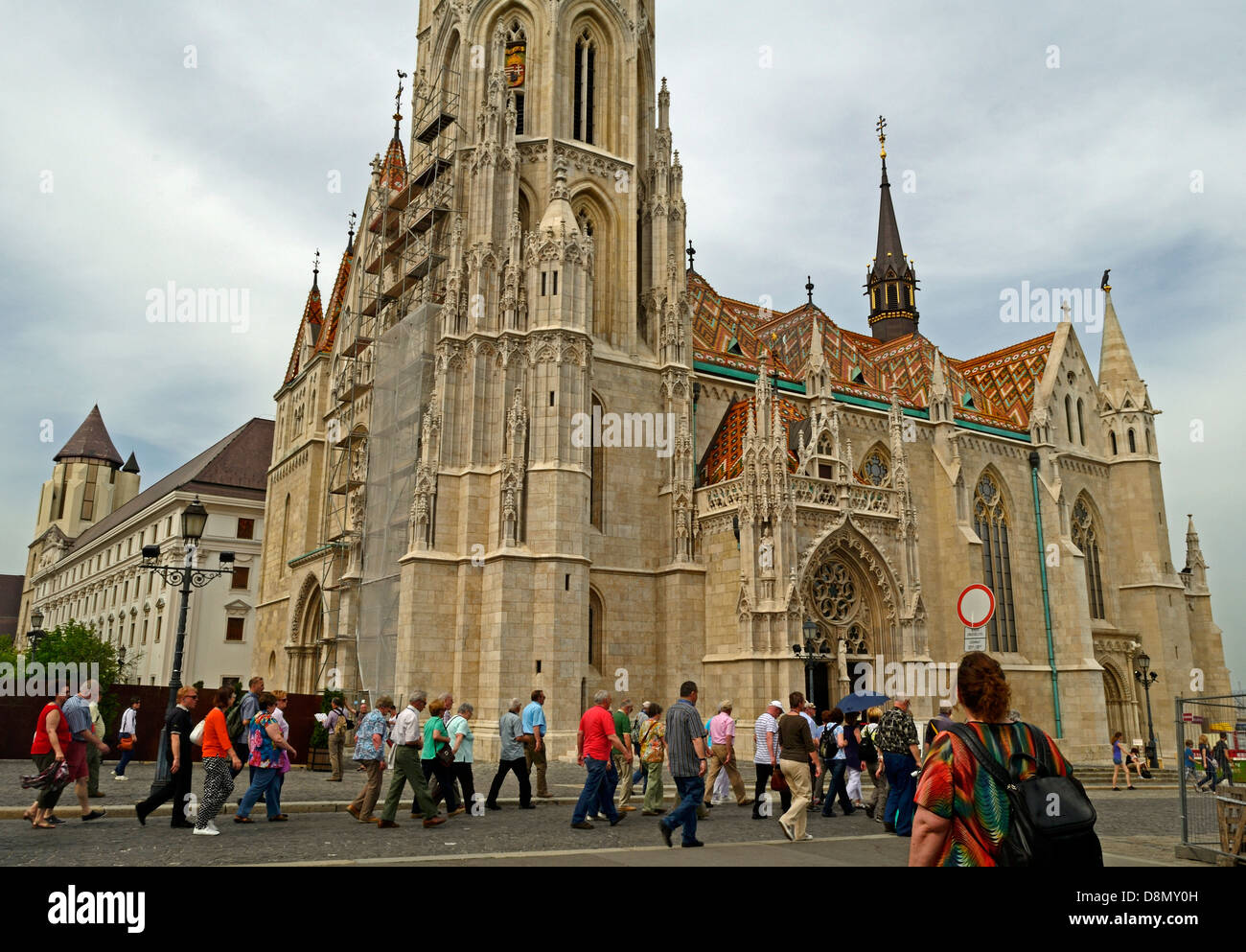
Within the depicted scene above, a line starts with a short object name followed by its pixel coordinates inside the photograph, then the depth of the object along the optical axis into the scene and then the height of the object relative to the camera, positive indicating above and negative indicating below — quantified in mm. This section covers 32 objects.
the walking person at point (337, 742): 17484 -1212
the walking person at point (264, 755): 11047 -941
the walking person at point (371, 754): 11633 -968
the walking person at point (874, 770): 13398 -1369
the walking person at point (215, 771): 10336 -1016
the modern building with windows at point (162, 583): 46250 +5957
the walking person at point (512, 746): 13570 -1003
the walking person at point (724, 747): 14070 -1072
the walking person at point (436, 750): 12359 -974
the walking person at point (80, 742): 11203 -774
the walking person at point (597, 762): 11695 -1071
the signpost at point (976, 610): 10508 +686
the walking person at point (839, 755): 14305 -1235
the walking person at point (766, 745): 13773 -1024
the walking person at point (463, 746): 12594 -947
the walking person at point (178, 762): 10836 -970
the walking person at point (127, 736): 16148 -1042
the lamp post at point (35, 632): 31386 +1467
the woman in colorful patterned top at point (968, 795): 3934 -498
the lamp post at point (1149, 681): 31656 -274
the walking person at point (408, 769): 11312 -1101
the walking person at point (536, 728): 14043 -786
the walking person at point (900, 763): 11445 -1070
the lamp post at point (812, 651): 26312 +615
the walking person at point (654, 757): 13352 -1153
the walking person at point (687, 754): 9850 -843
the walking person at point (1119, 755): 23531 -1998
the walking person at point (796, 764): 10555 -1042
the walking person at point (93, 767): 13719 -1302
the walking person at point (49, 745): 10641 -789
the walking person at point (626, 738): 14273 -946
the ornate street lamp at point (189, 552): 14469 +2131
